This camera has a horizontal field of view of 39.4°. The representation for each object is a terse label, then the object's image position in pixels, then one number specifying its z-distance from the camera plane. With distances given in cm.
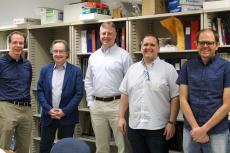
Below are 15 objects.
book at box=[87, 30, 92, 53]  391
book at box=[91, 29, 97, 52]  387
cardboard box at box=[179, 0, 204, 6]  317
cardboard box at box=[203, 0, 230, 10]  287
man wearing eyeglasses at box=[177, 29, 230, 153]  235
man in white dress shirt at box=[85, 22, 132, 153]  325
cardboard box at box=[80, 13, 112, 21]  366
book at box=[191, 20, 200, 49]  314
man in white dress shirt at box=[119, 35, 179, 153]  274
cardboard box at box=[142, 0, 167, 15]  331
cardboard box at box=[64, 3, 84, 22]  391
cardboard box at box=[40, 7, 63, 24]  417
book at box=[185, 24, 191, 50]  320
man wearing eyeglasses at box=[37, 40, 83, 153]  322
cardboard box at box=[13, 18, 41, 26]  443
